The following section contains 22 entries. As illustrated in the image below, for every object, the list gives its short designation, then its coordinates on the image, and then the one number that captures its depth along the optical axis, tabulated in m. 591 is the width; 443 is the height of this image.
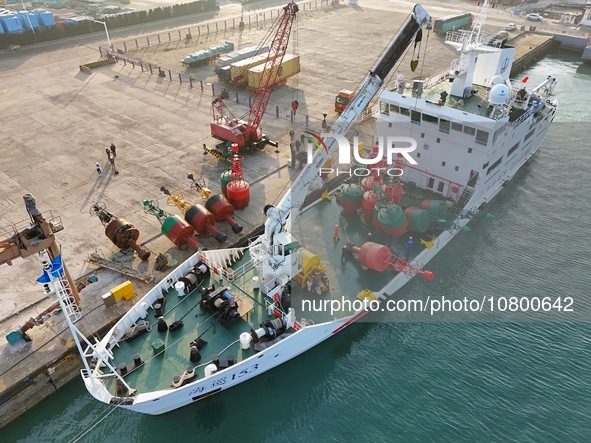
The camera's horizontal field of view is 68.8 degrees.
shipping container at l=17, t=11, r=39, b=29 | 63.12
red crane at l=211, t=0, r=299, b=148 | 34.69
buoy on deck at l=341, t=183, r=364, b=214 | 25.50
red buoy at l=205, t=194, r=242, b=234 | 26.61
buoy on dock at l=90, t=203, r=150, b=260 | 24.39
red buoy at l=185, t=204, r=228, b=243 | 25.55
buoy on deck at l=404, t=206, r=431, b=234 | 24.08
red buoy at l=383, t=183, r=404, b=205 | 25.26
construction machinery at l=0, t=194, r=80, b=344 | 17.33
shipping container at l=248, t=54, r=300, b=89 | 45.91
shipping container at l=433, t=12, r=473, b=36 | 67.62
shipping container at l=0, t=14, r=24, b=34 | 61.03
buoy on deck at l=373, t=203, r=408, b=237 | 23.28
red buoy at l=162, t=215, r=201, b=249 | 24.75
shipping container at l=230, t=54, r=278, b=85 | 47.50
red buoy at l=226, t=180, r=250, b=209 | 28.00
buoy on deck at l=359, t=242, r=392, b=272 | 21.73
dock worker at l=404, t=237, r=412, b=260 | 23.00
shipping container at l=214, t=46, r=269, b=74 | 49.62
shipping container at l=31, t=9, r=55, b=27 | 64.44
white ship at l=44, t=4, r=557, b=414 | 17.77
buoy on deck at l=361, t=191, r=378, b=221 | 24.73
